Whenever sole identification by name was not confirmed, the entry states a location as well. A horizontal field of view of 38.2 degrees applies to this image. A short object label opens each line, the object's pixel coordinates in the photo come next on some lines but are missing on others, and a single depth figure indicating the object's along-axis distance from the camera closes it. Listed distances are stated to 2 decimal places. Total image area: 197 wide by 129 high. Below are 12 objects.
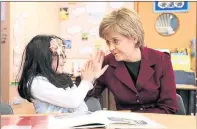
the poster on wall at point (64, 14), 3.39
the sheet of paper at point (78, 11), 3.35
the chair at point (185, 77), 2.63
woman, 1.37
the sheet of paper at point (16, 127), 0.85
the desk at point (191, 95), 2.22
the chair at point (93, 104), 1.36
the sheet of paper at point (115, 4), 3.28
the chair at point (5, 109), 1.12
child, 1.18
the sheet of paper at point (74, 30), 3.38
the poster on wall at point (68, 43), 3.39
